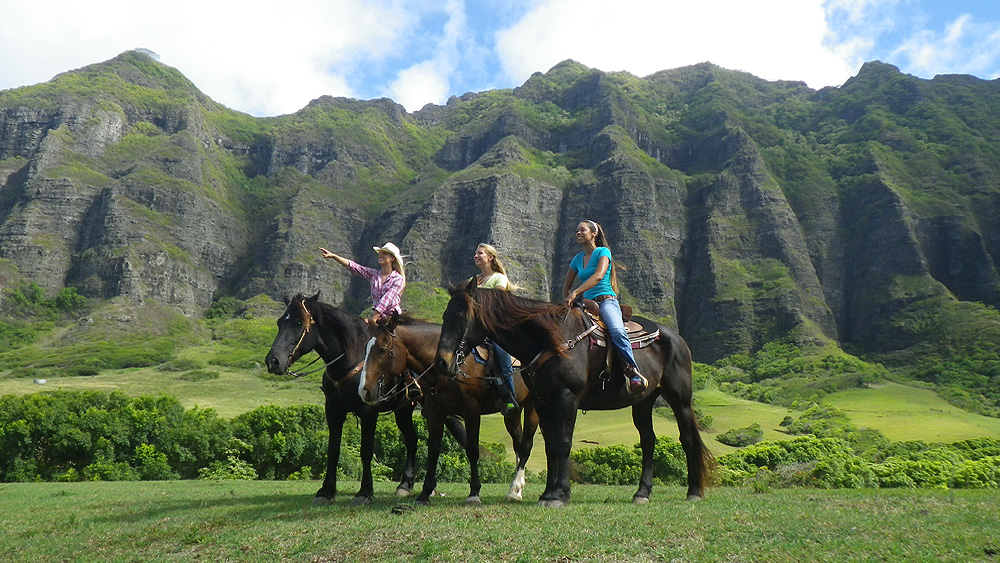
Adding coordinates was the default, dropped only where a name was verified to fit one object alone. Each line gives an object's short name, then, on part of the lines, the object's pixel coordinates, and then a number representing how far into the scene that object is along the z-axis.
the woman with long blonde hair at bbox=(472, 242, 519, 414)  8.26
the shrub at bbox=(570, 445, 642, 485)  16.08
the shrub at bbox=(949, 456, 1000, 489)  11.23
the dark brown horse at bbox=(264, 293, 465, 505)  8.63
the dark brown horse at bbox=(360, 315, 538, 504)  8.05
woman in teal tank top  8.05
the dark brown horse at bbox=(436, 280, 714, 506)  7.35
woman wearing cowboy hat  9.68
